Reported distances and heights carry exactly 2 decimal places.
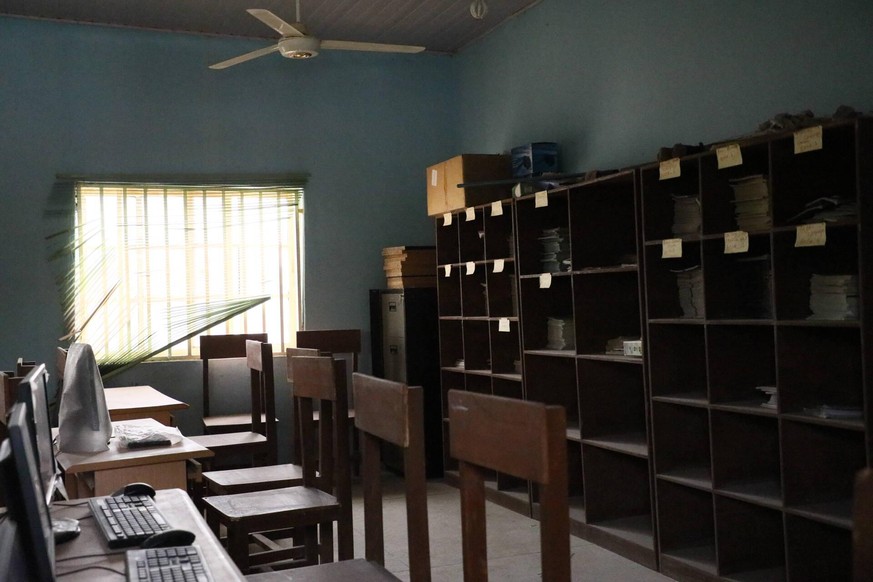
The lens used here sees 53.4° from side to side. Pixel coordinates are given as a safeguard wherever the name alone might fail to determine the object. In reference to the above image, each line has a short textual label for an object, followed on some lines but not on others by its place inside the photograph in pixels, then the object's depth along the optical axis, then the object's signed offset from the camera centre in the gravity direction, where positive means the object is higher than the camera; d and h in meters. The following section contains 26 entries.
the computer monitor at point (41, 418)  1.80 -0.25
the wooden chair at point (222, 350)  5.59 -0.29
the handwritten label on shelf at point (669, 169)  3.53 +0.51
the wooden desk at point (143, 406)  4.17 -0.48
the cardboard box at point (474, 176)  5.28 +0.76
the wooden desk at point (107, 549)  1.71 -0.52
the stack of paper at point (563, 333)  4.63 -0.20
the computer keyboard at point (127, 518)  1.93 -0.50
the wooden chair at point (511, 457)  1.54 -0.30
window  5.77 +0.29
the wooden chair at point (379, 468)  1.99 -0.41
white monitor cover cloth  3.06 -0.36
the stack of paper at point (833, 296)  2.96 -0.03
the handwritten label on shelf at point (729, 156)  3.20 +0.50
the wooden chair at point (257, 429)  4.29 -0.66
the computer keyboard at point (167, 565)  1.62 -0.50
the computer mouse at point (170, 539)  1.82 -0.49
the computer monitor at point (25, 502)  1.23 -0.27
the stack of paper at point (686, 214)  3.69 +0.34
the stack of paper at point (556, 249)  4.65 +0.26
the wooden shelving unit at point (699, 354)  3.06 -0.26
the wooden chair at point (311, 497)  2.88 -0.69
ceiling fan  4.20 +1.36
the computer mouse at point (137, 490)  2.36 -0.49
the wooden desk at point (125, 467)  2.95 -0.55
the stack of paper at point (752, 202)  3.30 +0.34
